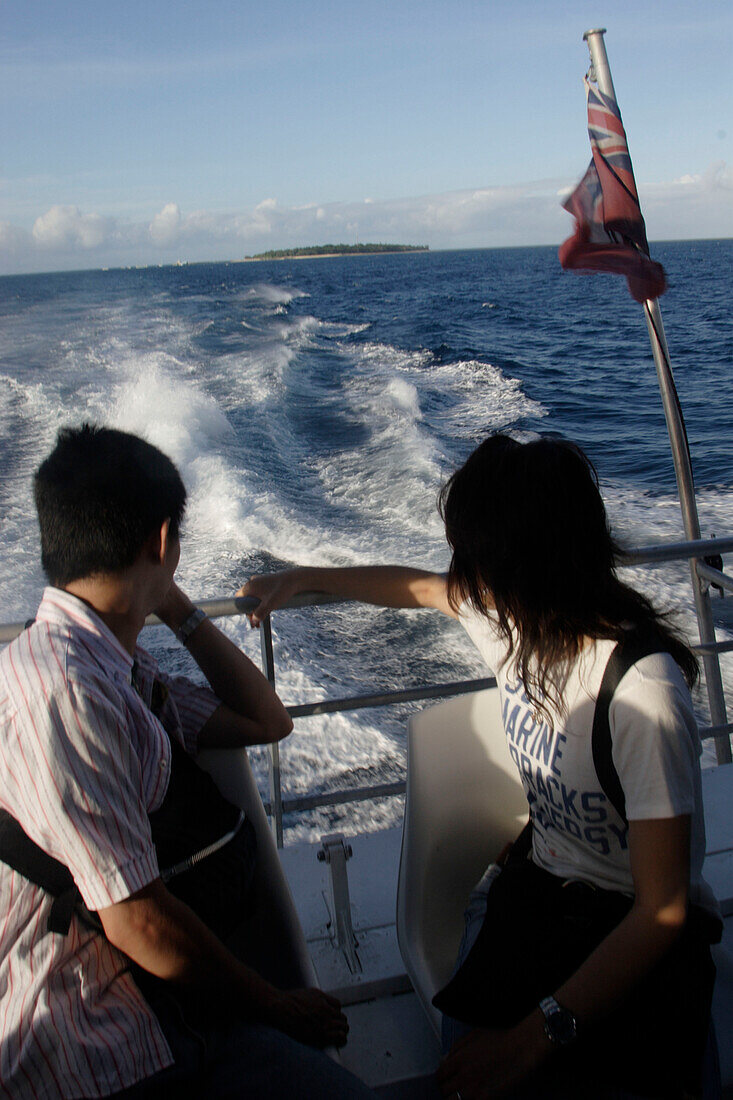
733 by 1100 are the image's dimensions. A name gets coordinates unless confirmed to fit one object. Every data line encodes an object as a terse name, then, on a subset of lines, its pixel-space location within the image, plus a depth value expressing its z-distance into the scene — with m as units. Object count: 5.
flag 2.69
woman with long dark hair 1.01
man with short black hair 0.93
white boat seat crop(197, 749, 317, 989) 1.26
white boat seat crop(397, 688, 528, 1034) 1.39
